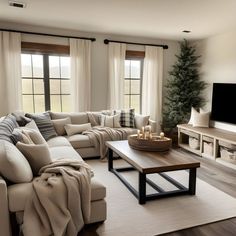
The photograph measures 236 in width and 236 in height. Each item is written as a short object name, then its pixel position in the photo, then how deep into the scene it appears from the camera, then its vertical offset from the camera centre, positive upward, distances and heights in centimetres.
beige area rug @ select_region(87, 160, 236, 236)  223 -130
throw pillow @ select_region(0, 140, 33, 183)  188 -63
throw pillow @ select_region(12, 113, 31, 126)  362 -50
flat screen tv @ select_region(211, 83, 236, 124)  446 -27
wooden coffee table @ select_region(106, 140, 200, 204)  264 -87
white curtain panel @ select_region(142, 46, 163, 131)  564 +15
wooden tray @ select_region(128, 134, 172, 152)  320 -76
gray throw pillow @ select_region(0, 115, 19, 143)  235 -46
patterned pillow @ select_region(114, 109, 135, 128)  481 -61
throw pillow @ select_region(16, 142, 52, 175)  226 -64
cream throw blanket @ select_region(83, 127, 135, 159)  418 -85
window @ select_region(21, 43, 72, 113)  488 +12
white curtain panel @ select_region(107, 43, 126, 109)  529 +31
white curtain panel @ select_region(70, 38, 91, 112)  497 +31
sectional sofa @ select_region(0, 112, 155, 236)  181 -86
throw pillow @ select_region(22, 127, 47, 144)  270 -57
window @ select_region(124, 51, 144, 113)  568 +15
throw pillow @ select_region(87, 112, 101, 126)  478 -61
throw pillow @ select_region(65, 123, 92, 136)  434 -75
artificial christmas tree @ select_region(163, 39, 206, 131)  542 +4
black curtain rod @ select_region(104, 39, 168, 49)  519 +102
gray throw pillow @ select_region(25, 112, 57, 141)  402 -65
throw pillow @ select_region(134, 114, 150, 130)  476 -66
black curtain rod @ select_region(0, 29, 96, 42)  447 +105
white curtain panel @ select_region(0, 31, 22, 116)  443 +28
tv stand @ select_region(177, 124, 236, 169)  399 -94
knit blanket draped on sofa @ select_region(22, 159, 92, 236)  184 -93
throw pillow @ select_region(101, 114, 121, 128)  464 -65
